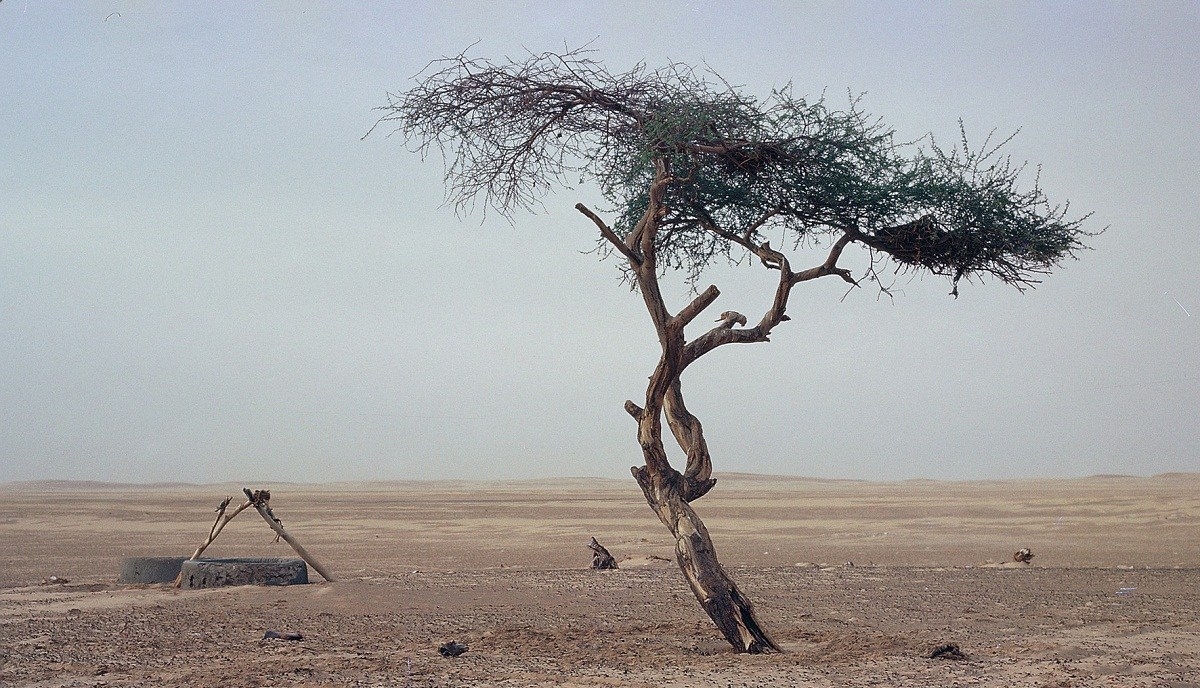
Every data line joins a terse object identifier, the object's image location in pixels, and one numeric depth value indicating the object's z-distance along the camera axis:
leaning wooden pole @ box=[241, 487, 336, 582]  16.12
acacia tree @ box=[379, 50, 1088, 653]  10.84
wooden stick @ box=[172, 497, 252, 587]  16.48
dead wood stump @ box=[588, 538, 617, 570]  18.58
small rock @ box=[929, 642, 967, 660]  10.02
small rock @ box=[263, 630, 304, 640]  11.02
